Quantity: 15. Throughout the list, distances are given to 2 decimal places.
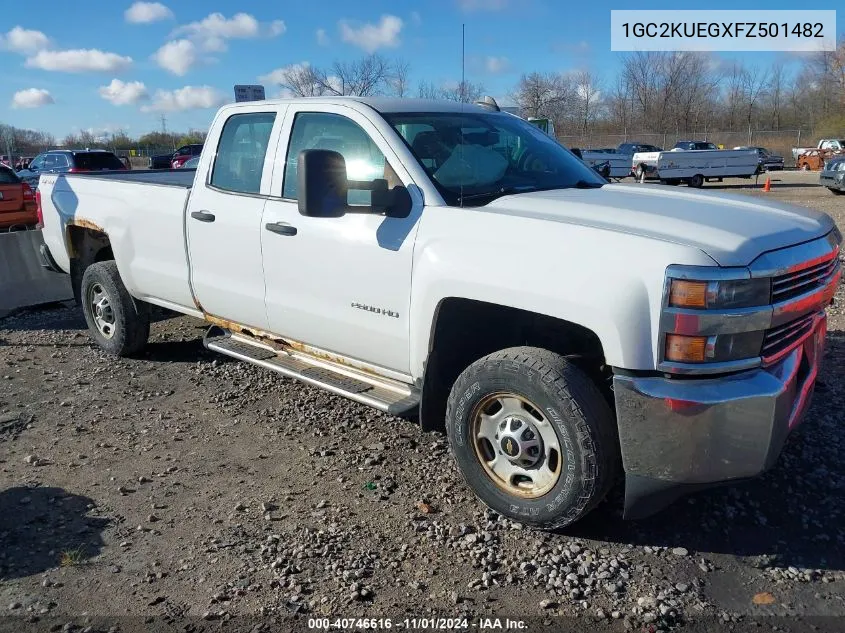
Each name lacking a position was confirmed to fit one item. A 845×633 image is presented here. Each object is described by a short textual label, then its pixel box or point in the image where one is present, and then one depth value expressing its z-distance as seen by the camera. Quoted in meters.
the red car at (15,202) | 12.36
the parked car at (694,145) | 38.16
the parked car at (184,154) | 29.11
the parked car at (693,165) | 27.52
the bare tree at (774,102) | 67.94
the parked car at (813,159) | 39.50
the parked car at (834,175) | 21.69
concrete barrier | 8.13
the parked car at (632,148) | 36.84
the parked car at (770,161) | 39.22
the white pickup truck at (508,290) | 2.85
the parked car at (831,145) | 40.68
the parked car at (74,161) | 19.45
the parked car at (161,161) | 32.52
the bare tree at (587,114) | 57.19
